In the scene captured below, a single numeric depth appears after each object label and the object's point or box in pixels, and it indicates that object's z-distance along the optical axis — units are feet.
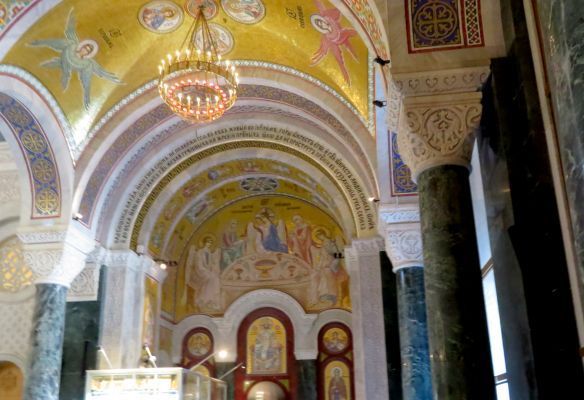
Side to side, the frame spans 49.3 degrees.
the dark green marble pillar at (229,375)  46.14
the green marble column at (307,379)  45.34
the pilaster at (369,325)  30.71
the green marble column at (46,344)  29.01
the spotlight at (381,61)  18.46
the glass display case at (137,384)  32.01
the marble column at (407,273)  26.30
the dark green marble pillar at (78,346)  33.76
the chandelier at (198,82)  25.03
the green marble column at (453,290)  13.94
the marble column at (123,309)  35.09
